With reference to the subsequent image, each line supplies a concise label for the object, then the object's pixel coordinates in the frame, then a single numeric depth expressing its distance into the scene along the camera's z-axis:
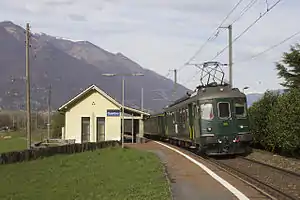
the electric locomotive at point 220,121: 24.44
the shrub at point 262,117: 28.05
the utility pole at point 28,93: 34.56
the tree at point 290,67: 38.38
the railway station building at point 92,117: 49.38
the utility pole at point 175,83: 69.21
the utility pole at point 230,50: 35.11
